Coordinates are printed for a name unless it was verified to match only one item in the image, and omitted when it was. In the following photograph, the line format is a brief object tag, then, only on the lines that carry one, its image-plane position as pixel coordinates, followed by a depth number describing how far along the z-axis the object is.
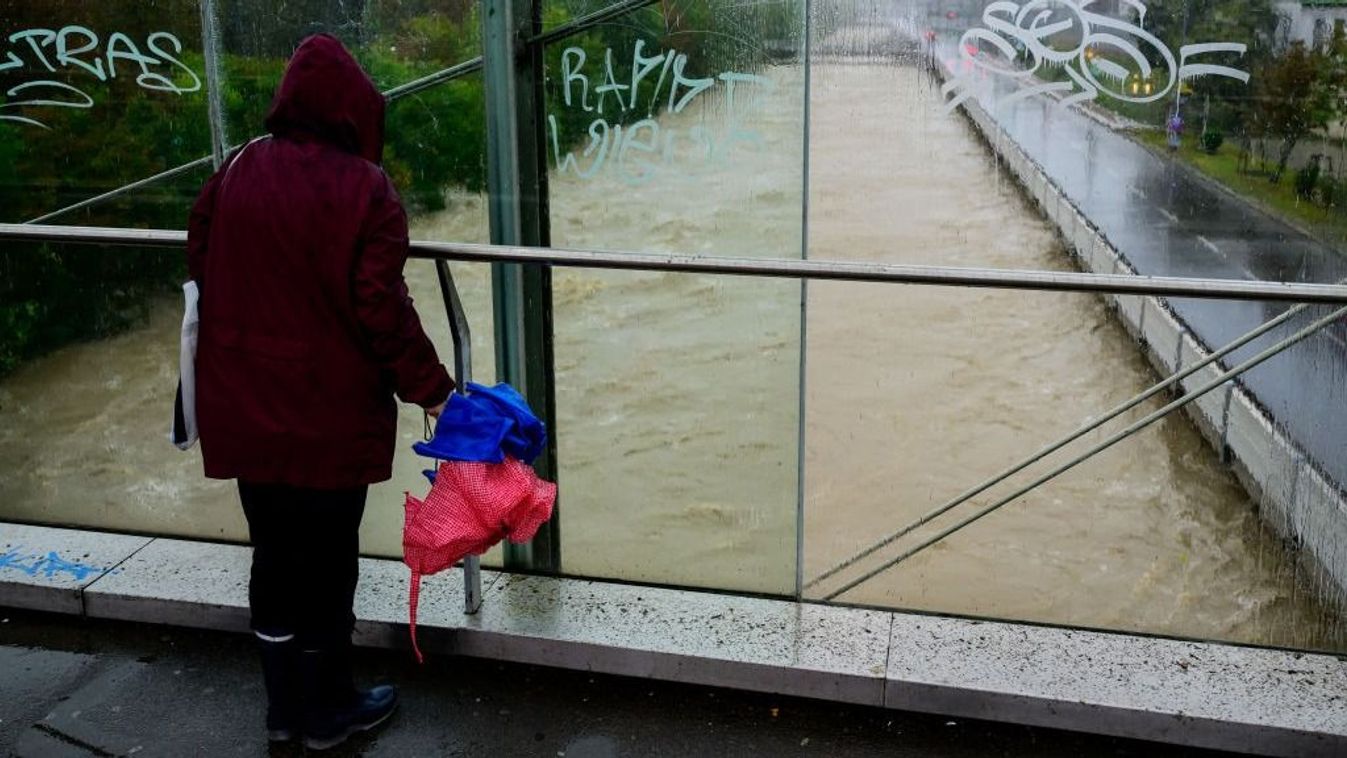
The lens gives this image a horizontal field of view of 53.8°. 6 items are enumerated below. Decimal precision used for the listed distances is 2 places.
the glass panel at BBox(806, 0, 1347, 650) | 3.55
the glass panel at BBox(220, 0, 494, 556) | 3.56
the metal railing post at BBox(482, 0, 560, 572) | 3.42
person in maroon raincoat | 2.69
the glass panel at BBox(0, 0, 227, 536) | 3.85
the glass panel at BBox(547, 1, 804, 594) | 3.46
